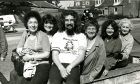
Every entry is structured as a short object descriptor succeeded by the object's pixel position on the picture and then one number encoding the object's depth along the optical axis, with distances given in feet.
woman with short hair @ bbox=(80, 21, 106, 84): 11.41
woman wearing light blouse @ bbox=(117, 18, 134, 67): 13.80
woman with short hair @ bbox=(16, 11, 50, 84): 10.23
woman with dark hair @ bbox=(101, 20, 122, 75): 12.95
